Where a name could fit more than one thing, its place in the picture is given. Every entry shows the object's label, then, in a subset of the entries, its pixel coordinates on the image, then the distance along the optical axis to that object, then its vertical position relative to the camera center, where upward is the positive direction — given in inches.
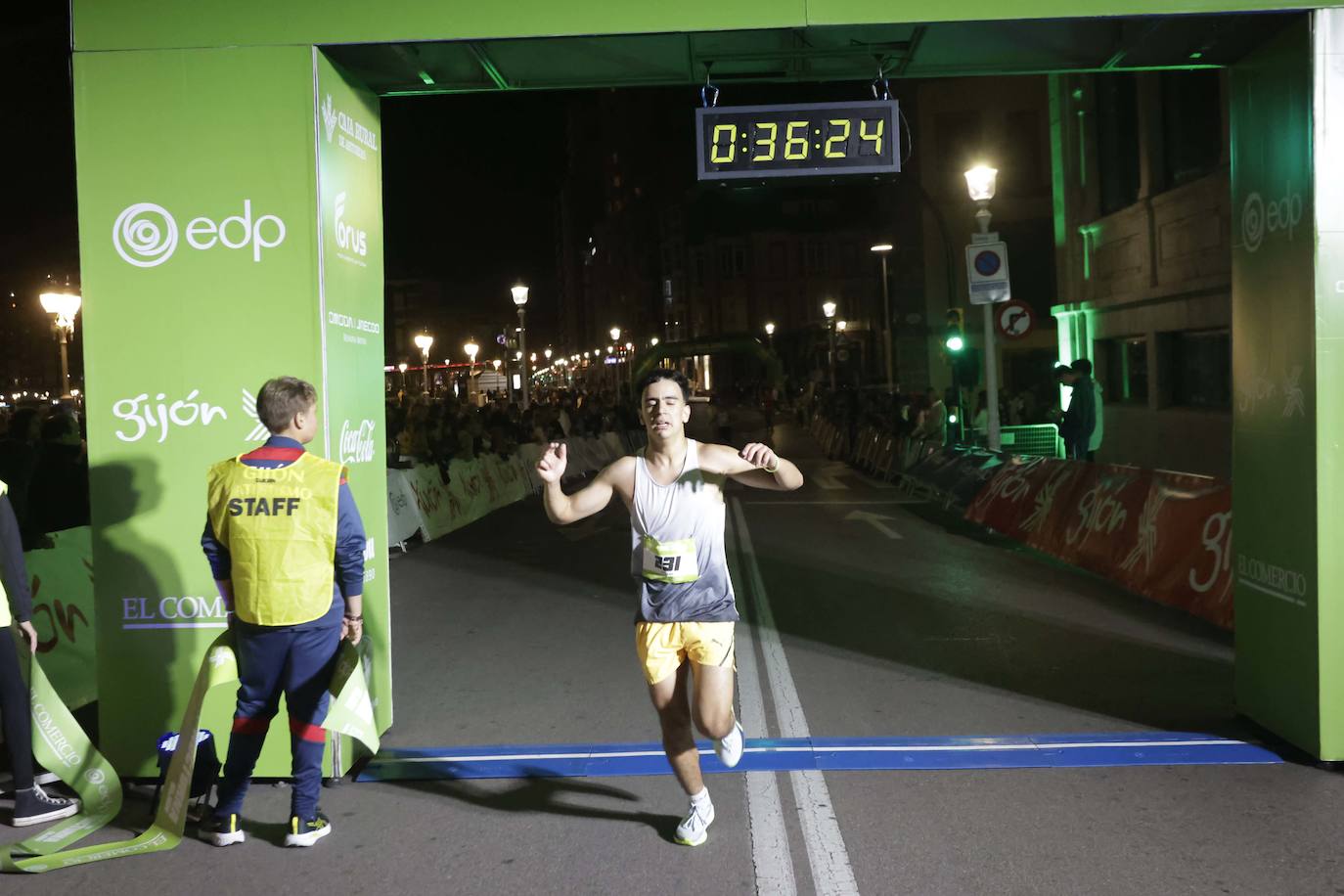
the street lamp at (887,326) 1438.2 +102.6
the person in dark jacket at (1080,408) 600.1 -2.5
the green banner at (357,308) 235.5 +24.4
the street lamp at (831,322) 2173.5 +170.4
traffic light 853.8 +54.2
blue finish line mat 232.2 -70.6
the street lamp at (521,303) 1166.5 +116.1
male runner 193.9 -25.1
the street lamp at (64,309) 790.5 +84.2
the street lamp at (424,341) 1668.3 +112.6
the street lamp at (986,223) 737.6 +117.2
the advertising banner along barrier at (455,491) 620.4 -45.3
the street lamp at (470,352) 2137.1 +123.6
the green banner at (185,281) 228.5 +28.4
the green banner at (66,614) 310.2 -50.7
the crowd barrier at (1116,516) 385.7 -47.9
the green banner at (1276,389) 227.9 +1.7
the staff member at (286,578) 191.3 -25.5
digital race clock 262.4 +61.0
